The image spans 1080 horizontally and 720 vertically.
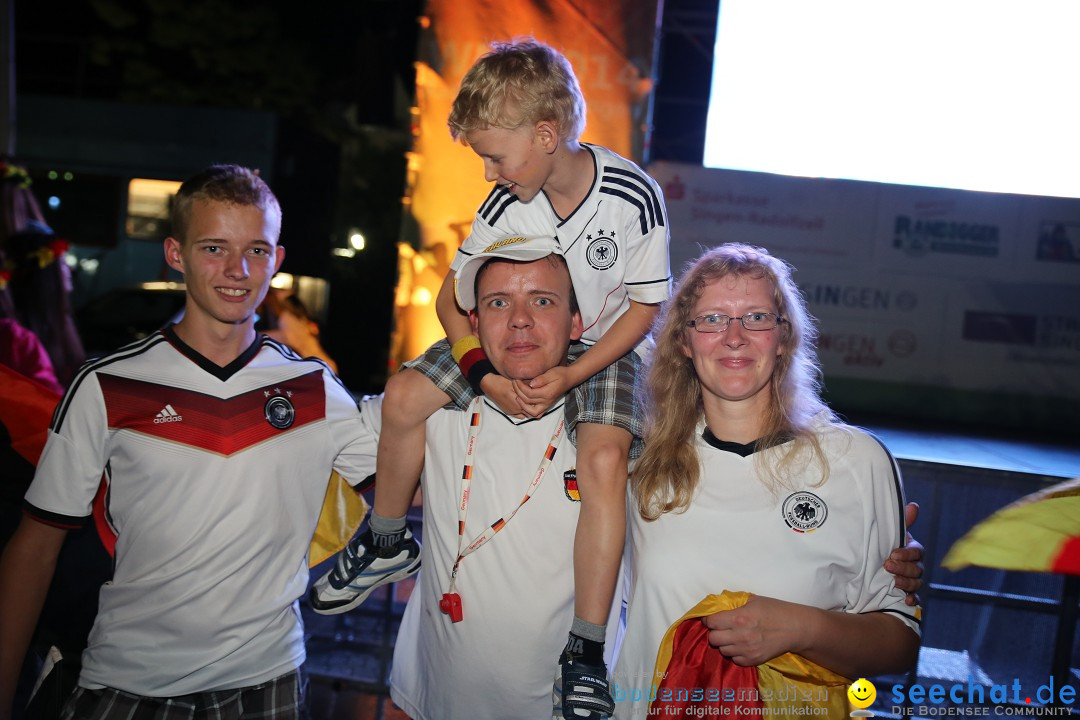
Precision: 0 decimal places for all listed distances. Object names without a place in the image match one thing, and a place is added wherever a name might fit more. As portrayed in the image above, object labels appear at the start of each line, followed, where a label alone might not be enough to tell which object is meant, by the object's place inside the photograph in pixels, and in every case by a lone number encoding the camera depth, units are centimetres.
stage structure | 614
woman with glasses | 197
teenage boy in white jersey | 215
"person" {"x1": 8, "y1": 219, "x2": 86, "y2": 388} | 420
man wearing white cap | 211
